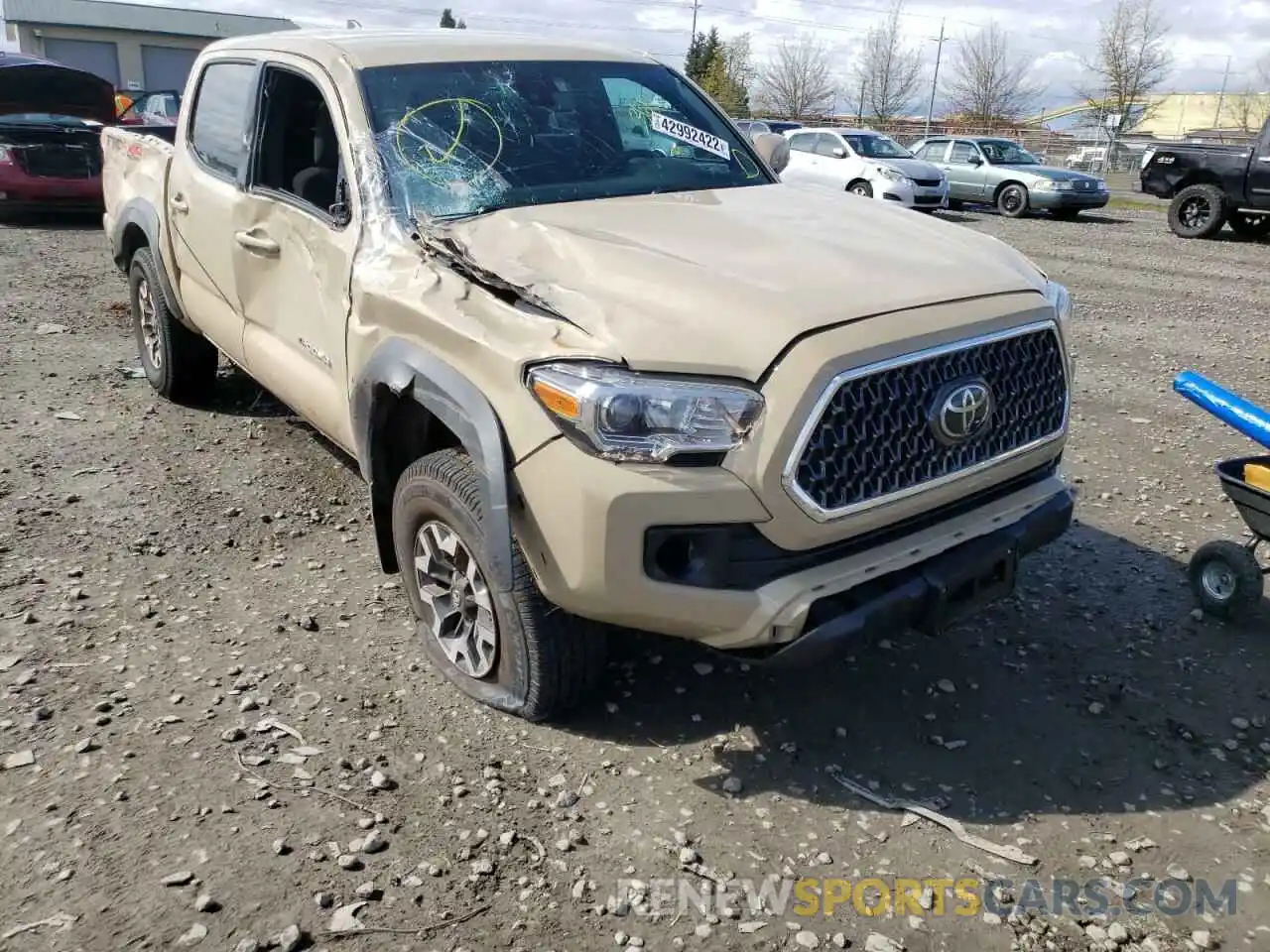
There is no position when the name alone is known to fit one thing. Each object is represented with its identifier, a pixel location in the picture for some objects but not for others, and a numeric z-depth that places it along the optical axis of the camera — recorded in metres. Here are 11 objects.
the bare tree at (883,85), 58.84
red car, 11.96
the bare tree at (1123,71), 45.62
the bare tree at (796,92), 62.56
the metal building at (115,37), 45.12
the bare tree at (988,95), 59.47
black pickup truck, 14.35
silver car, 18.62
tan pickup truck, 2.55
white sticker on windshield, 4.17
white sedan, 17.59
